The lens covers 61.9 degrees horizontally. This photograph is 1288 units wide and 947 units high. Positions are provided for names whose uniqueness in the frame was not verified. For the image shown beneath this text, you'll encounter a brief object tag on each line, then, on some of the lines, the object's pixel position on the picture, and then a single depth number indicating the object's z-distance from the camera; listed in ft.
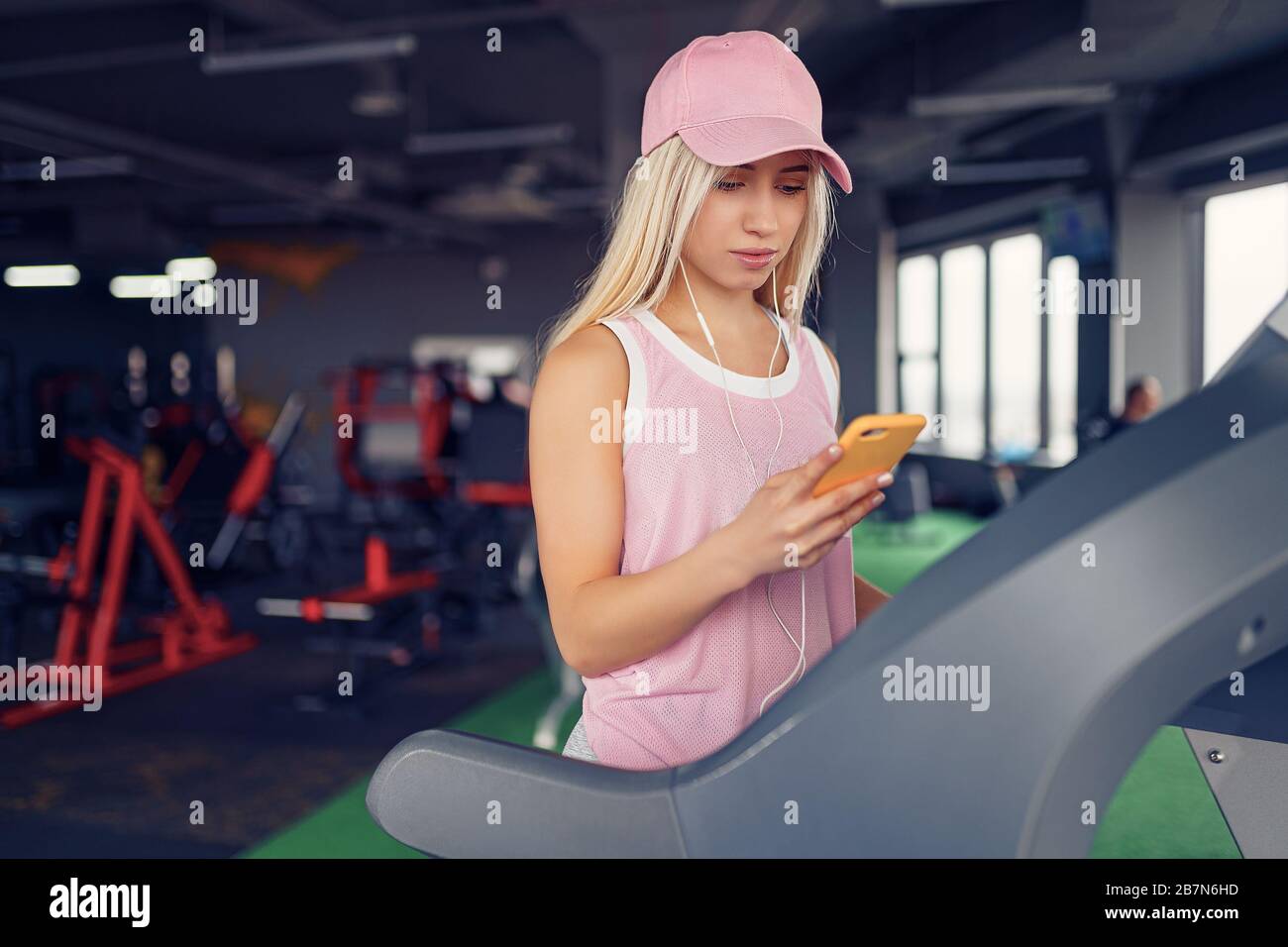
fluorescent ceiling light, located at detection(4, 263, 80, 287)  40.68
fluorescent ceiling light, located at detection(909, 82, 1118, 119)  21.57
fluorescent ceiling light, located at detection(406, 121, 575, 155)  26.35
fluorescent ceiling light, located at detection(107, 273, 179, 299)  42.09
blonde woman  2.68
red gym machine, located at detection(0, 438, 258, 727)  15.05
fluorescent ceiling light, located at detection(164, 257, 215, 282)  43.52
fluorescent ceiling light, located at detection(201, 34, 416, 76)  17.71
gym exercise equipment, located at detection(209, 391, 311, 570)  17.25
